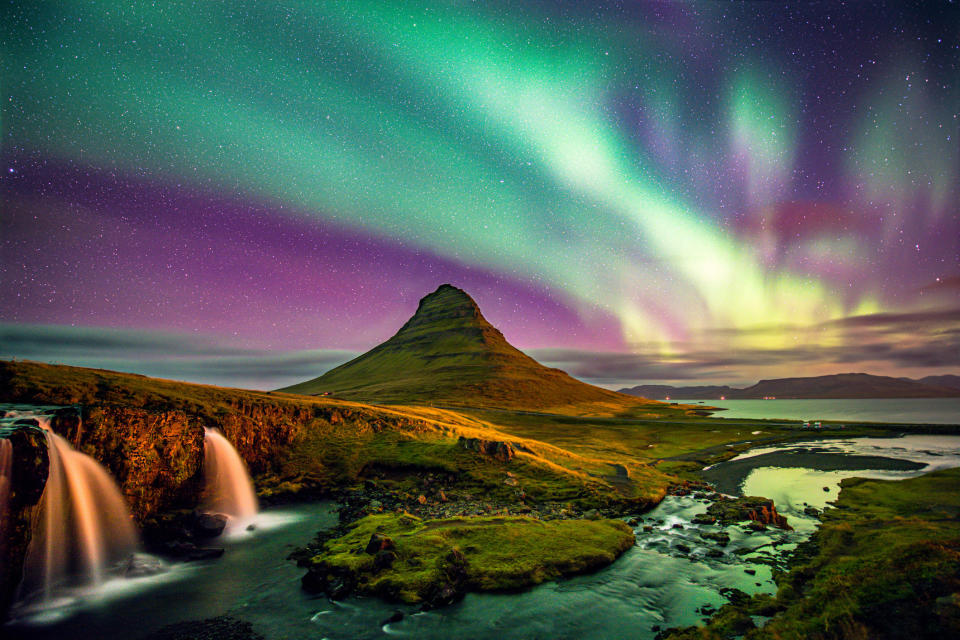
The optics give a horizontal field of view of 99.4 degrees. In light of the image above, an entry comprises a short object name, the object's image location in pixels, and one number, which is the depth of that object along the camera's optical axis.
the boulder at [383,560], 27.94
